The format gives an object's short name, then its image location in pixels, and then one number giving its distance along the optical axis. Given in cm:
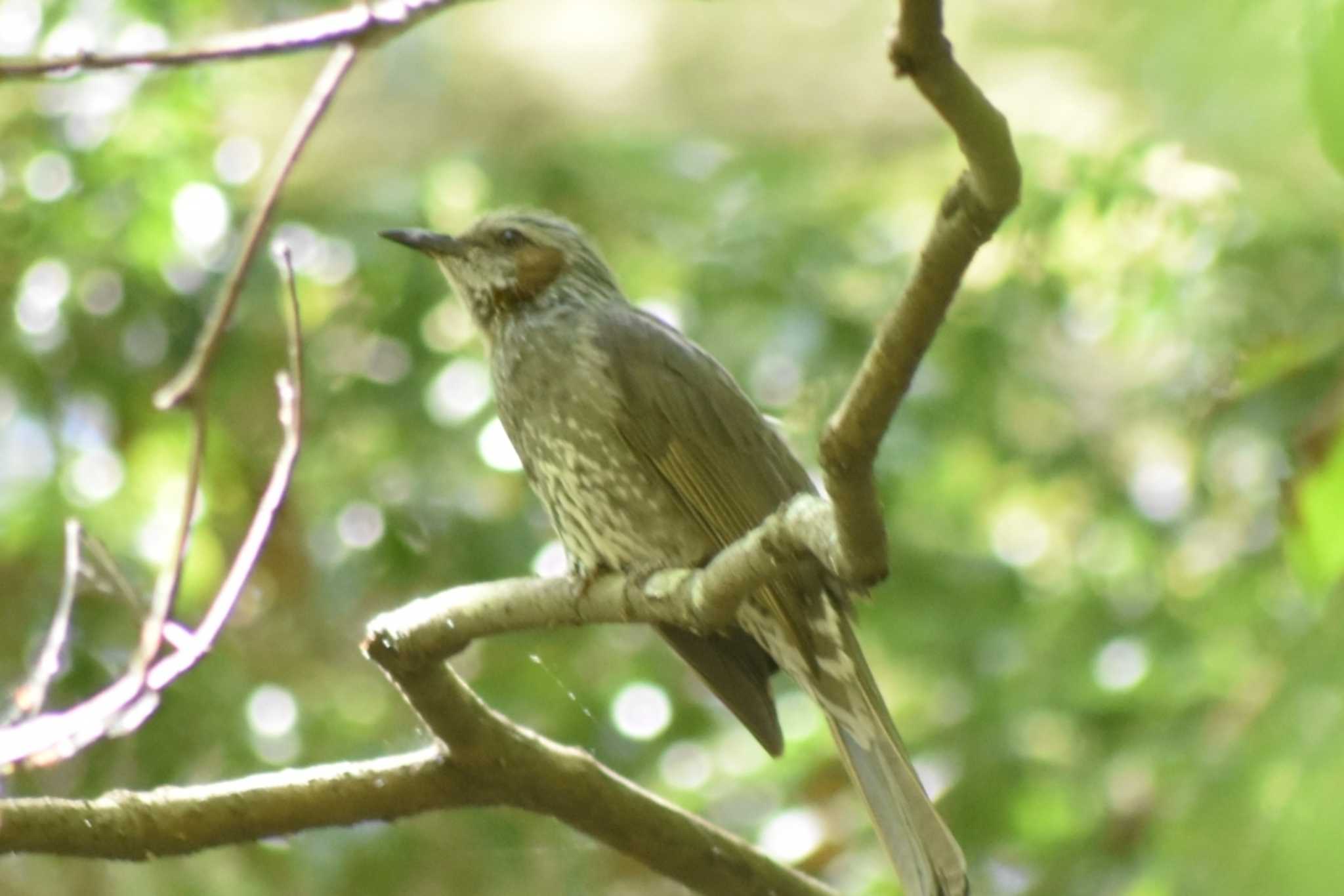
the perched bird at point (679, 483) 657
